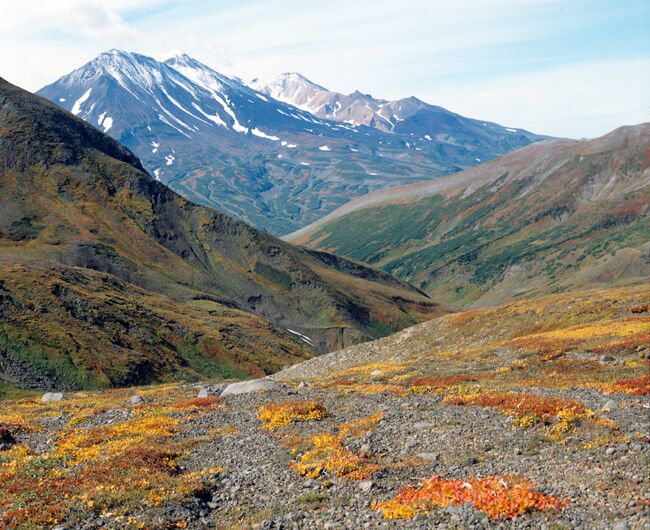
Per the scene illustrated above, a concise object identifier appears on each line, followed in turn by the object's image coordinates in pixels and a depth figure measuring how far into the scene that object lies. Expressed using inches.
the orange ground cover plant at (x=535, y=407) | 848.9
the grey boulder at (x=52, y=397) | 1784.0
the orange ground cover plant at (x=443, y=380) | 1351.3
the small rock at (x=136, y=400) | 1521.8
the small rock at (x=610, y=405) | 930.7
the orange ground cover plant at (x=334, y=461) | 749.6
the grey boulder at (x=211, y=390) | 1563.7
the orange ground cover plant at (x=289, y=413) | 1082.3
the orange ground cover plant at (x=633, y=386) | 1049.2
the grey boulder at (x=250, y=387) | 1477.6
